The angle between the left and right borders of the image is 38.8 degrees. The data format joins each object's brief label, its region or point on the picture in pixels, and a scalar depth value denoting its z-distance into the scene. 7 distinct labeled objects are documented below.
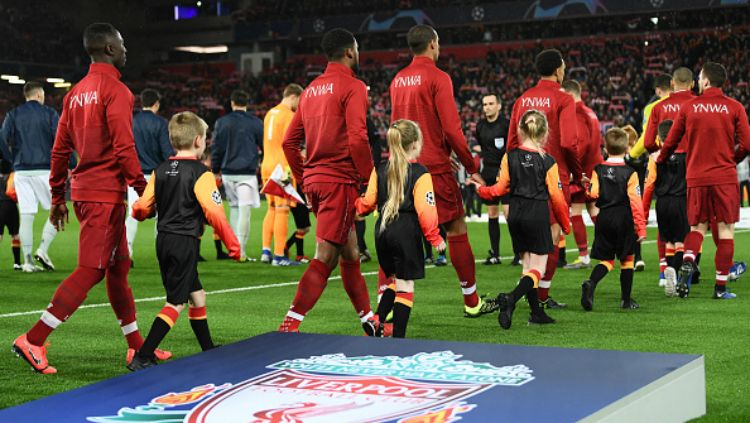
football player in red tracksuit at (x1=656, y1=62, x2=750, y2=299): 9.55
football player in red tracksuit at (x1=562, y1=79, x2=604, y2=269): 11.74
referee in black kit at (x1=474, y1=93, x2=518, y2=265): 12.79
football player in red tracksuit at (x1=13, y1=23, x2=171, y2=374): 6.55
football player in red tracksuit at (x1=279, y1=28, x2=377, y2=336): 7.19
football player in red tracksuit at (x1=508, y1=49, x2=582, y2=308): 8.97
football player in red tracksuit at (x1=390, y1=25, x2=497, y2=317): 8.05
